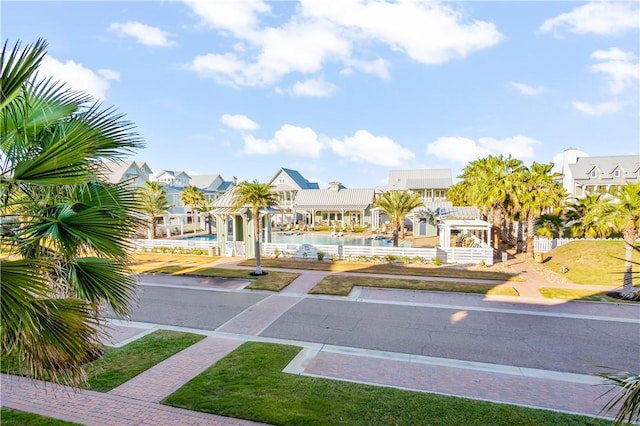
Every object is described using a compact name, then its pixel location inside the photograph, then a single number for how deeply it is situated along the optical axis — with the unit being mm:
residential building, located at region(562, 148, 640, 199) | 43875
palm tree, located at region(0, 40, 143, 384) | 3162
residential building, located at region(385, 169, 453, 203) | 47531
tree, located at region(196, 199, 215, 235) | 41547
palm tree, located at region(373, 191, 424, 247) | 29594
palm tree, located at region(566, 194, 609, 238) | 25469
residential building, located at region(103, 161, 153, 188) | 40122
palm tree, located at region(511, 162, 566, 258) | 22219
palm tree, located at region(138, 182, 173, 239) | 32969
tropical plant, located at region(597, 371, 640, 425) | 2844
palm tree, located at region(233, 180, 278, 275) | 18422
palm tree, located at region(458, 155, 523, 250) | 23062
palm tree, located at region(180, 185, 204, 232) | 41969
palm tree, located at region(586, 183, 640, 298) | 14516
